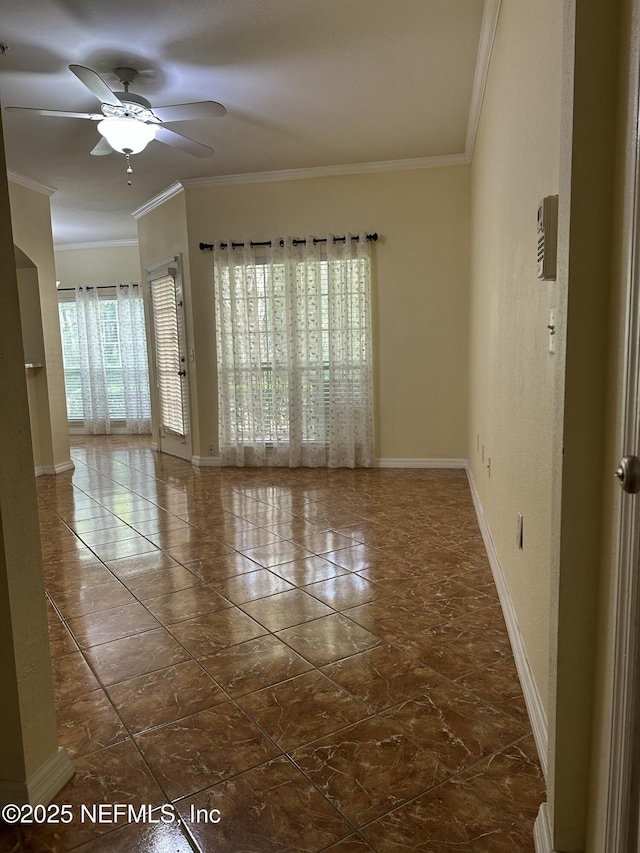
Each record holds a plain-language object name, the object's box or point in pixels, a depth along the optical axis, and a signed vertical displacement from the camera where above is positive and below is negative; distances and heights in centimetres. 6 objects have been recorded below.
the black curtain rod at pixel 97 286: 858 +98
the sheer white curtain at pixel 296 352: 548 -2
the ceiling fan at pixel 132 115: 330 +134
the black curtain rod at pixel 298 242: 539 +100
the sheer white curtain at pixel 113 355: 855 -1
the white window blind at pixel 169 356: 622 -3
